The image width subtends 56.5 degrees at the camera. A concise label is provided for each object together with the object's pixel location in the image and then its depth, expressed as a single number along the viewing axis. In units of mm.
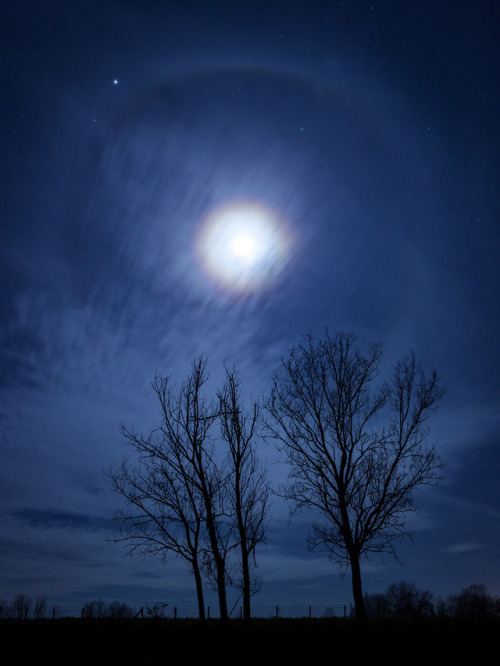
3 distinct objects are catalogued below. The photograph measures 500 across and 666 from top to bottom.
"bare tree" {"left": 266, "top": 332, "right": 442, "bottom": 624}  18531
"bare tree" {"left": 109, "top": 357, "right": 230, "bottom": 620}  18481
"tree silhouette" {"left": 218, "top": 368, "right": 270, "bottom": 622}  17250
